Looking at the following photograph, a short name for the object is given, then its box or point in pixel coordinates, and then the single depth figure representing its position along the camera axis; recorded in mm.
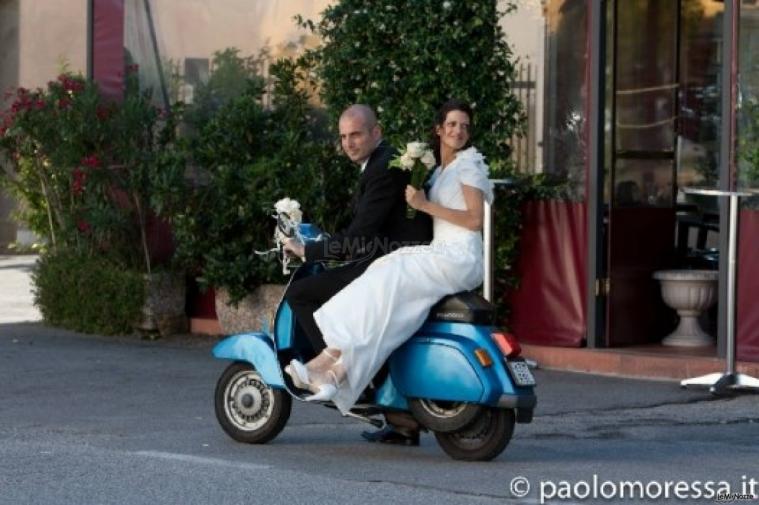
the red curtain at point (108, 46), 16609
